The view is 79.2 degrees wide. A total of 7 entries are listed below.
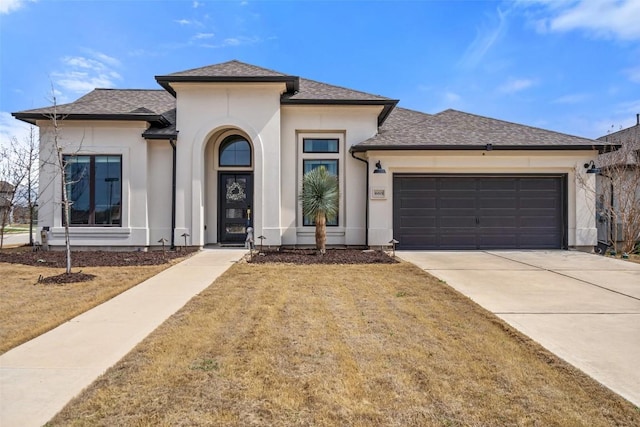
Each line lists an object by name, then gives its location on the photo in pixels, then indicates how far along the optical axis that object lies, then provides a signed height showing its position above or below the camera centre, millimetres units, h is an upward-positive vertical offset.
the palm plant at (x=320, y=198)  11273 +397
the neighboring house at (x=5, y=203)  13461 +295
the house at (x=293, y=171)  12336 +1323
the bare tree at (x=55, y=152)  11980 +1866
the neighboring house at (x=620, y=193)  12664 +634
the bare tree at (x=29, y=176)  14430 +1322
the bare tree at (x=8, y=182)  13712 +1135
